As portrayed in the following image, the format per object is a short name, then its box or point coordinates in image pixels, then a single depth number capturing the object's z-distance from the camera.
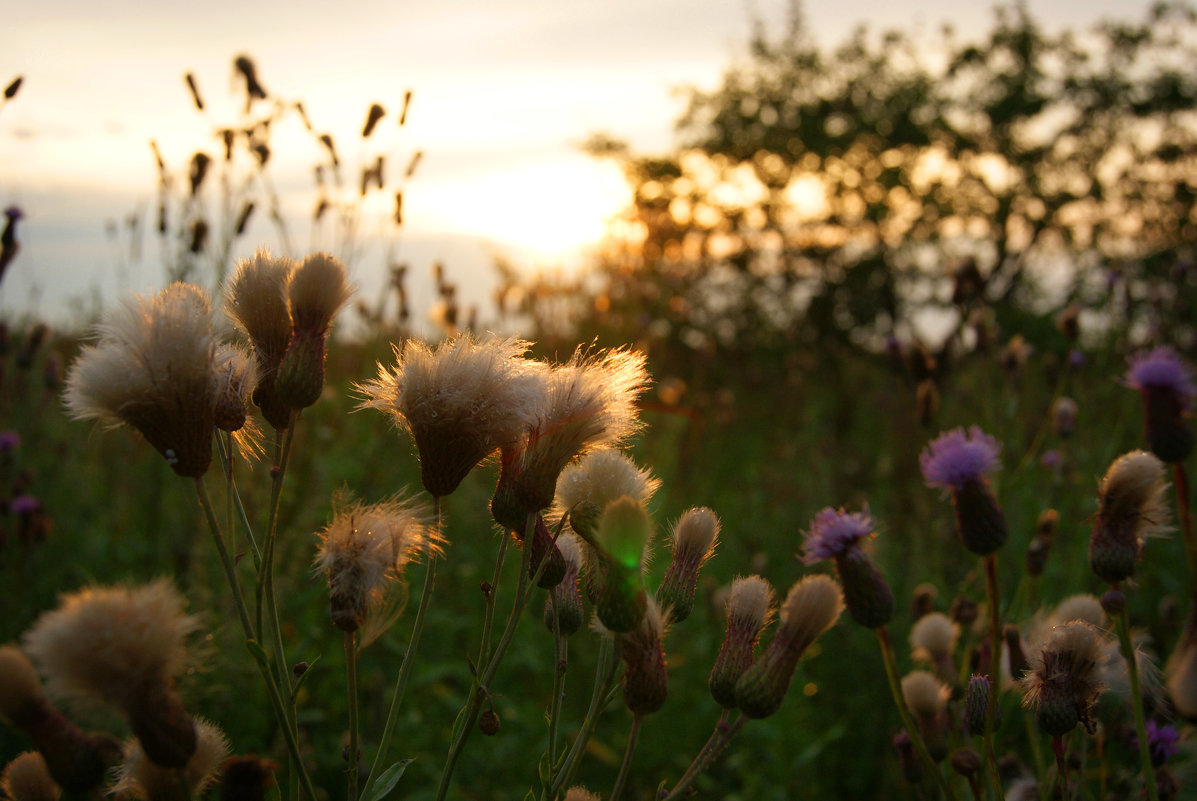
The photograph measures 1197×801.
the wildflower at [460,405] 0.24
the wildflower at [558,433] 0.25
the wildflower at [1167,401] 0.28
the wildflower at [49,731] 0.20
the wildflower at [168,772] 0.21
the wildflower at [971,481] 0.27
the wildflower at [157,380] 0.22
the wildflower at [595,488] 0.25
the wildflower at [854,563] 0.26
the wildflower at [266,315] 0.25
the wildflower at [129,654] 0.19
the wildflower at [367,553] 0.23
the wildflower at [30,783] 0.21
